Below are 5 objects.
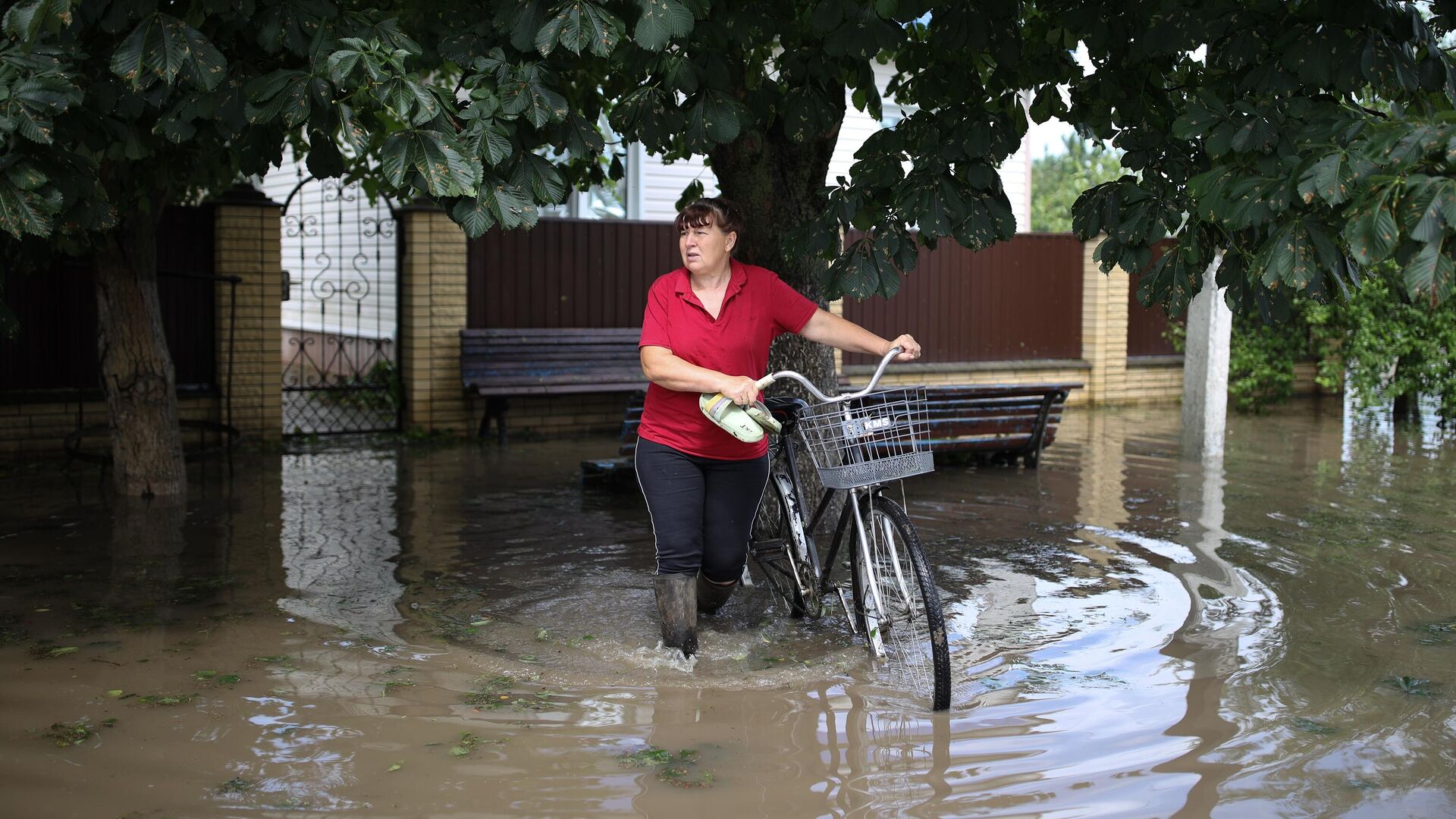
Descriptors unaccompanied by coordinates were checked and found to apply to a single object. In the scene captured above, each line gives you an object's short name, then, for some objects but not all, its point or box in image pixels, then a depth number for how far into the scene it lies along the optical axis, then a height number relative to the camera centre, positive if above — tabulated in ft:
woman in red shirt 15.66 -0.73
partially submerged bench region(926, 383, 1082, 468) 32.07 -2.10
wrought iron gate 41.63 +0.08
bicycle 14.73 -2.50
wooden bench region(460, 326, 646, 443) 38.60 -1.10
